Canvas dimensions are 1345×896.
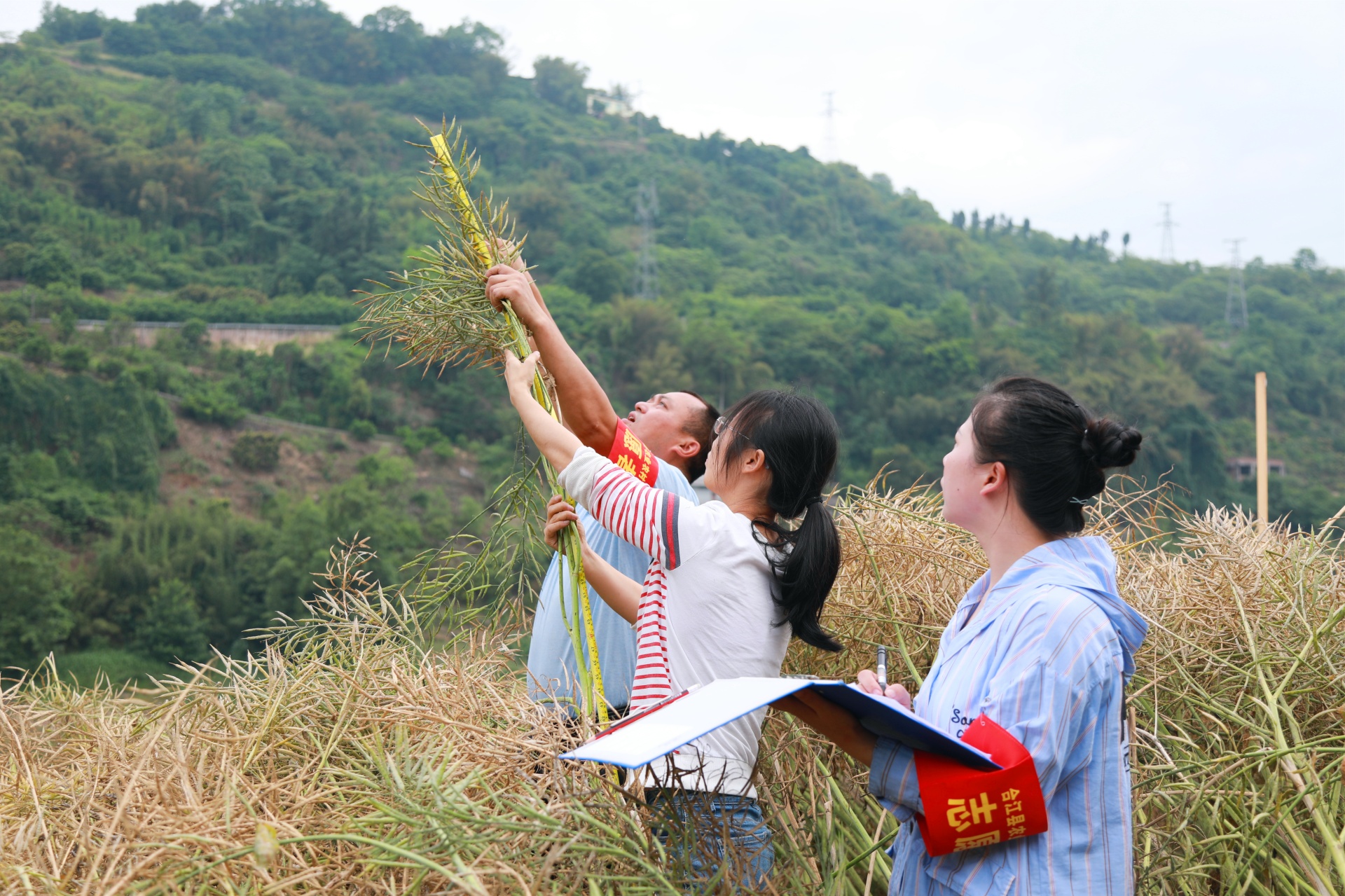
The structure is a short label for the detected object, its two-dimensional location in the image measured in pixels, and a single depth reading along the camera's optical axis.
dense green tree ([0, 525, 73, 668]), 20.77
